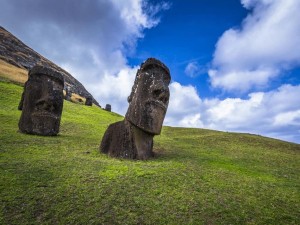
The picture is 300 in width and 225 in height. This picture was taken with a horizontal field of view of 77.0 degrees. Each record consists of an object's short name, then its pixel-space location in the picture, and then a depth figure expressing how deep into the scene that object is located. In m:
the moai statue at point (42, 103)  10.39
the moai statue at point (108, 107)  40.21
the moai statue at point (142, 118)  7.45
